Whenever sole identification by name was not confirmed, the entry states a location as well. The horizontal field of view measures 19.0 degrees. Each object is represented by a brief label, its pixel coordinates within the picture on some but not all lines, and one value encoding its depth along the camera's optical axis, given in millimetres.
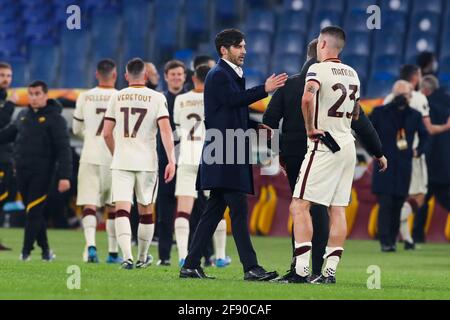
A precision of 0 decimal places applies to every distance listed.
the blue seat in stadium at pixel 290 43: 25625
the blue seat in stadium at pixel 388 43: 24984
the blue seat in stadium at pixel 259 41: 26188
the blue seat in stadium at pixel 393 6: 25359
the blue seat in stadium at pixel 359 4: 25234
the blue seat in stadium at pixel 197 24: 27000
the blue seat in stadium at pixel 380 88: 24031
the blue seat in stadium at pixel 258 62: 25719
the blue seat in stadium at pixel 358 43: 25203
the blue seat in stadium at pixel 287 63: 25359
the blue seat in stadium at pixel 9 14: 29481
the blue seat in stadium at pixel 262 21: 26547
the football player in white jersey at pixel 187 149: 14242
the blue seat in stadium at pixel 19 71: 28047
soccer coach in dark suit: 11188
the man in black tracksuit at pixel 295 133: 11555
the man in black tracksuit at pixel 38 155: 14977
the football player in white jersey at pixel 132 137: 13023
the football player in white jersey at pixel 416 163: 18469
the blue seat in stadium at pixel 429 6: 25047
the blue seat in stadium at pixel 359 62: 24969
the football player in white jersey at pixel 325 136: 10750
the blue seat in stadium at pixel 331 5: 25734
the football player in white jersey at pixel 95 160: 14695
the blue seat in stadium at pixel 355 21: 25359
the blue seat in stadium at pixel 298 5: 26219
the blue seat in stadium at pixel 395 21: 25172
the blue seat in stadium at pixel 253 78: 24625
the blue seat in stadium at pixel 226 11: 26953
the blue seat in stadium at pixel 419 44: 24481
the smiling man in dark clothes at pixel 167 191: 14469
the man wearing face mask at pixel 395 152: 17953
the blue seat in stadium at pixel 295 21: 25969
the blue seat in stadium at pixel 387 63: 24750
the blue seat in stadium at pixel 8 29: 29281
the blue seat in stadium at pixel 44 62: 28156
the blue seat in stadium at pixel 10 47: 28906
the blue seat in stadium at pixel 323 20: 25562
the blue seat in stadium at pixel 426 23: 24766
